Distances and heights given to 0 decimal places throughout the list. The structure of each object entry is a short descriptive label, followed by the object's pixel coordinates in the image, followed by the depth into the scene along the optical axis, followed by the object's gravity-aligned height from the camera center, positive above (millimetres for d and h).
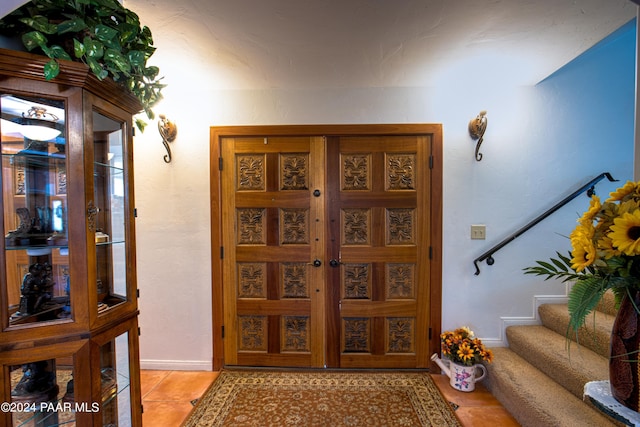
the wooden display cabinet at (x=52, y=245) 981 -169
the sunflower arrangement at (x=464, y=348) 1958 -1125
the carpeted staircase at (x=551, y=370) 1481 -1173
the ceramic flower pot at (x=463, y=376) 1976 -1345
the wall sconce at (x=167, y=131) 2125 +617
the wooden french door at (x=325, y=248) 2234 -391
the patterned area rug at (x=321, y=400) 1728 -1450
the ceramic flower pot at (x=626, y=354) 752 -455
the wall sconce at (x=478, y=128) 2061 +617
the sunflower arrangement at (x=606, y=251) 723 -142
